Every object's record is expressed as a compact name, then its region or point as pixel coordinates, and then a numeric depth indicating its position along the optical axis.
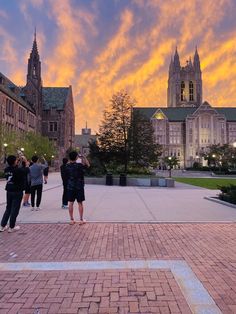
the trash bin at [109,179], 30.21
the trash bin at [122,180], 29.47
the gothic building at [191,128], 130.38
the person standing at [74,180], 9.22
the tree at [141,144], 35.34
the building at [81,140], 176.35
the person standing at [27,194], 12.30
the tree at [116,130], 35.78
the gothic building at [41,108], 71.44
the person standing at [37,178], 12.17
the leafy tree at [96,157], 34.47
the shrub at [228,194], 14.12
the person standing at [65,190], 12.75
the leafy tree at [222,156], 85.81
